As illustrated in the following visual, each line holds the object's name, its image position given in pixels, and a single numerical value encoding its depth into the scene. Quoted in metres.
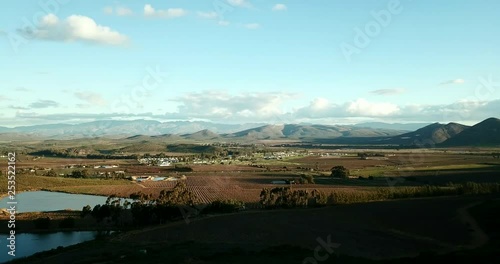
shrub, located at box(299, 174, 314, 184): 110.88
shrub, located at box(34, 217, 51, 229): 65.69
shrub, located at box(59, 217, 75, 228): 66.38
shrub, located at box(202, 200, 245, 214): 71.75
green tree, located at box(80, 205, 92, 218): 69.94
